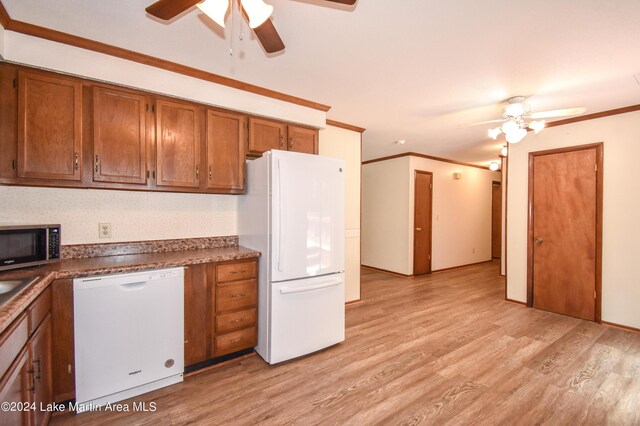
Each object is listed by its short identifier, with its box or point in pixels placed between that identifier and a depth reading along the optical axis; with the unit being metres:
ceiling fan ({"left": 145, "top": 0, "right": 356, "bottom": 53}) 1.26
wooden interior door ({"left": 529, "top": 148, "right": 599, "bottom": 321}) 3.44
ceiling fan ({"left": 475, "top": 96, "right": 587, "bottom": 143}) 2.65
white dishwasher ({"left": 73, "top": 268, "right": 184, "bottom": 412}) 1.84
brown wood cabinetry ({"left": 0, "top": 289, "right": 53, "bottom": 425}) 1.16
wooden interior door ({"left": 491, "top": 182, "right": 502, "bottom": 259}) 7.32
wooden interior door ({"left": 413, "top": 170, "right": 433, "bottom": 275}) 5.64
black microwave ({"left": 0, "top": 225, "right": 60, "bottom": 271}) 1.75
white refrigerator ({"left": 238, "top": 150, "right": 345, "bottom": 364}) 2.40
